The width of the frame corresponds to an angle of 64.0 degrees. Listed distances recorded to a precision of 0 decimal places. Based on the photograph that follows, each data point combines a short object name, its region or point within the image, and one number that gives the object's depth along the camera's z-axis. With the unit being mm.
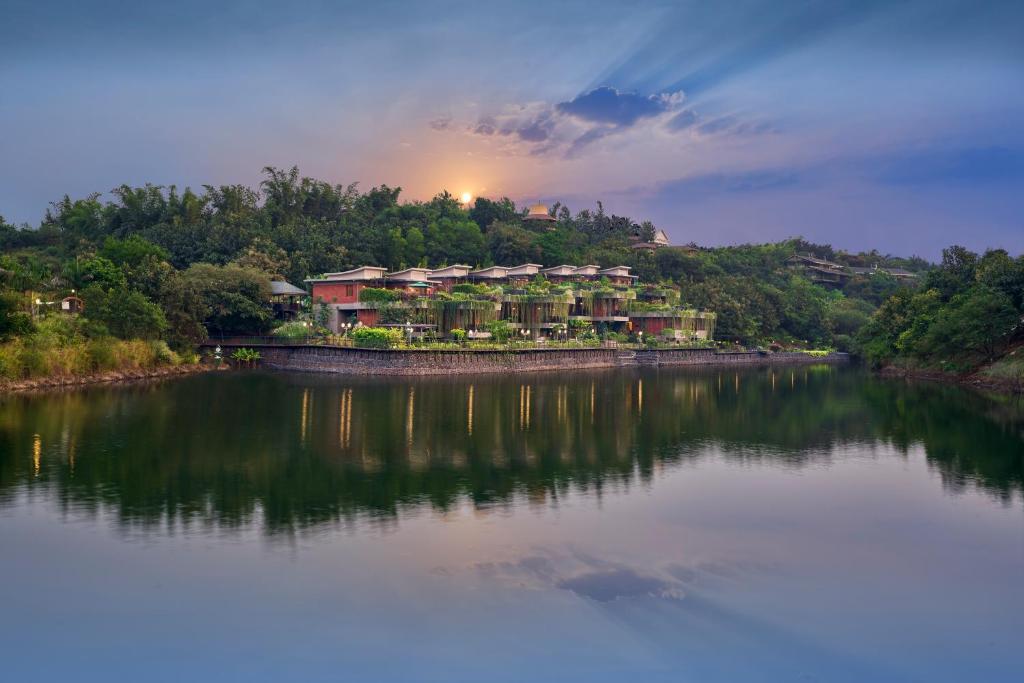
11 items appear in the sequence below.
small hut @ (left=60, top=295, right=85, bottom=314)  52719
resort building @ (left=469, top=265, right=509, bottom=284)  79375
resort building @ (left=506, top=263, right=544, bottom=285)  81562
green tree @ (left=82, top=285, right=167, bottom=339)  48678
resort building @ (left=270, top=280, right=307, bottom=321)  72875
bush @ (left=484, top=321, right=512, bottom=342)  66250
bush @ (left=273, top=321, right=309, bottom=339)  63812
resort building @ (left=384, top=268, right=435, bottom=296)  71875
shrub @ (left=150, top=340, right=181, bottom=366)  52312
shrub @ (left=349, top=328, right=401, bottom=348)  58312
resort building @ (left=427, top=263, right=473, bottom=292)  75562
